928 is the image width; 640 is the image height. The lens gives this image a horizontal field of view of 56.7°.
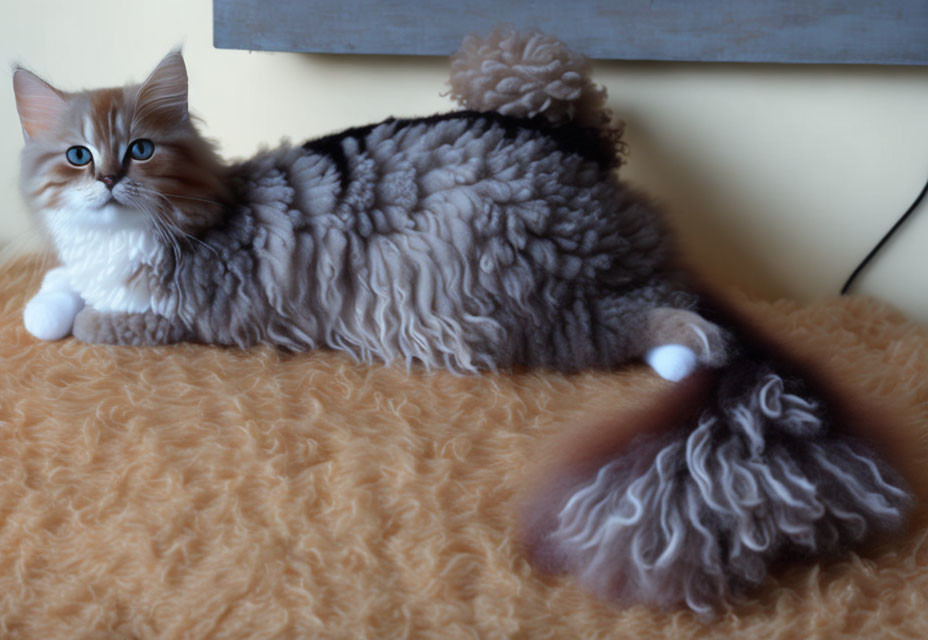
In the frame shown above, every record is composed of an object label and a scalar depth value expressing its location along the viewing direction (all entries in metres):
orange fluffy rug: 0.75
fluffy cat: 1.15
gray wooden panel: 1.31
